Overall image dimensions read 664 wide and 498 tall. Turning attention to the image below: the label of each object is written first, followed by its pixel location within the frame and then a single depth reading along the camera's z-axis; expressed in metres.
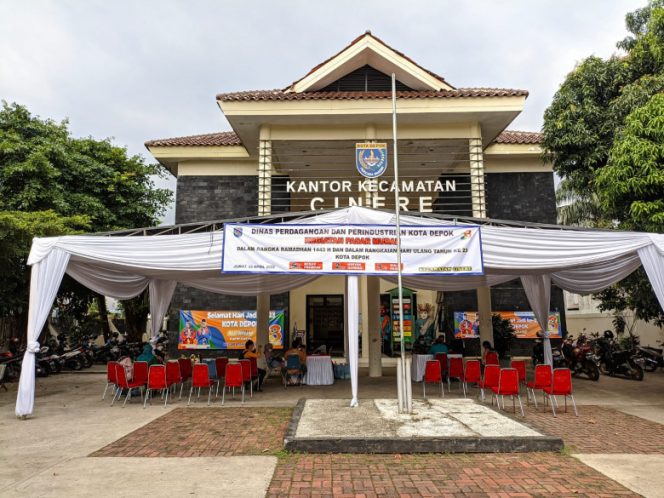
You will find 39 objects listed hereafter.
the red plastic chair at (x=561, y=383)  7.38
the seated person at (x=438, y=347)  11.06
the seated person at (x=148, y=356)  9.86
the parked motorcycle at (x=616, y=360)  11.70
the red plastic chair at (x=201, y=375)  8.70
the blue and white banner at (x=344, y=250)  8.12
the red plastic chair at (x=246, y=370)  9.26
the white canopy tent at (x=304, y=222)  7.84
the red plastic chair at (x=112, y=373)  8.84
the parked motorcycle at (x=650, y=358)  12.64
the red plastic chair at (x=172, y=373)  9.07
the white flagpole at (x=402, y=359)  6.51
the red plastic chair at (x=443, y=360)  10.52
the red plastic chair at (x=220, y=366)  10.16
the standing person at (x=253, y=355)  10.40
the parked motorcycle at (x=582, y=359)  11.69
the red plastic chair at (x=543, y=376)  7.75
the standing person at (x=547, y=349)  11.12
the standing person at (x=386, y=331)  17.74
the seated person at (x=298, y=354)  10.98
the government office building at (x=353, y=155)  11.98
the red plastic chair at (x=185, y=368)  10.09
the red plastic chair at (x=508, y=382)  7.42
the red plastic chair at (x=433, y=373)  9.16
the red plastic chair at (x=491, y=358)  10.37
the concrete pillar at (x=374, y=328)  11.88
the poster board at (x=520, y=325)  14.88
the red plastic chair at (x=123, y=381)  8.45
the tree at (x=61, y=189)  11.31
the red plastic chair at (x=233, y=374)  8.67
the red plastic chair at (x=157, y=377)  8.38
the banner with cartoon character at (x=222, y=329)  14.76
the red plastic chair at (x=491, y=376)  8.01
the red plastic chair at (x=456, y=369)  9.77
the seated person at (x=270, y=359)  11.52
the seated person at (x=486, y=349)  10.52
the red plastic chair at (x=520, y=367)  9.33
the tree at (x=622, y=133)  8.19
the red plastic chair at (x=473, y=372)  9.10
